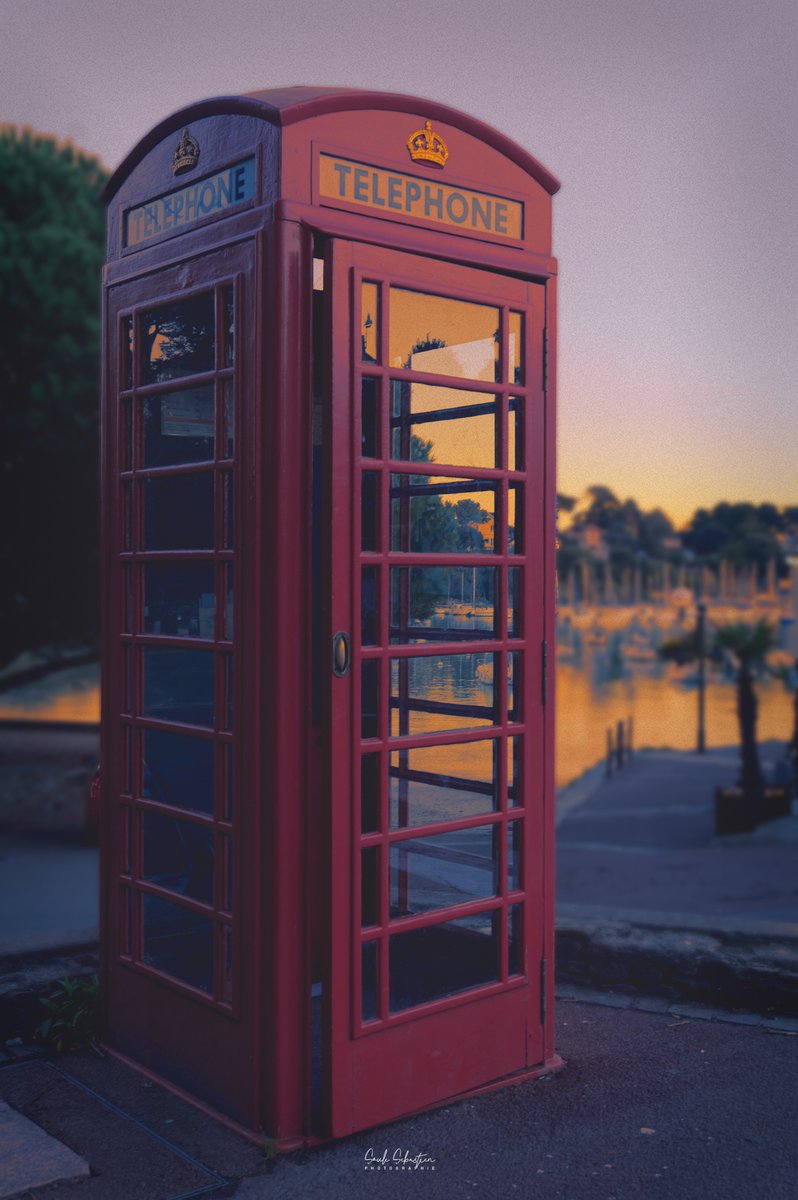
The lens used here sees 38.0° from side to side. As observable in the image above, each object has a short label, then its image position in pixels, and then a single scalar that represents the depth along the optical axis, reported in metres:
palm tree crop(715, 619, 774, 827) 25.75
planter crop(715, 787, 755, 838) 25.70
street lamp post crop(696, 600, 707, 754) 40.79
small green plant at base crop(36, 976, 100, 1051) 3.84
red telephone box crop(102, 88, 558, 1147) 3.12
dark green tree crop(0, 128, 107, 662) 15.49
